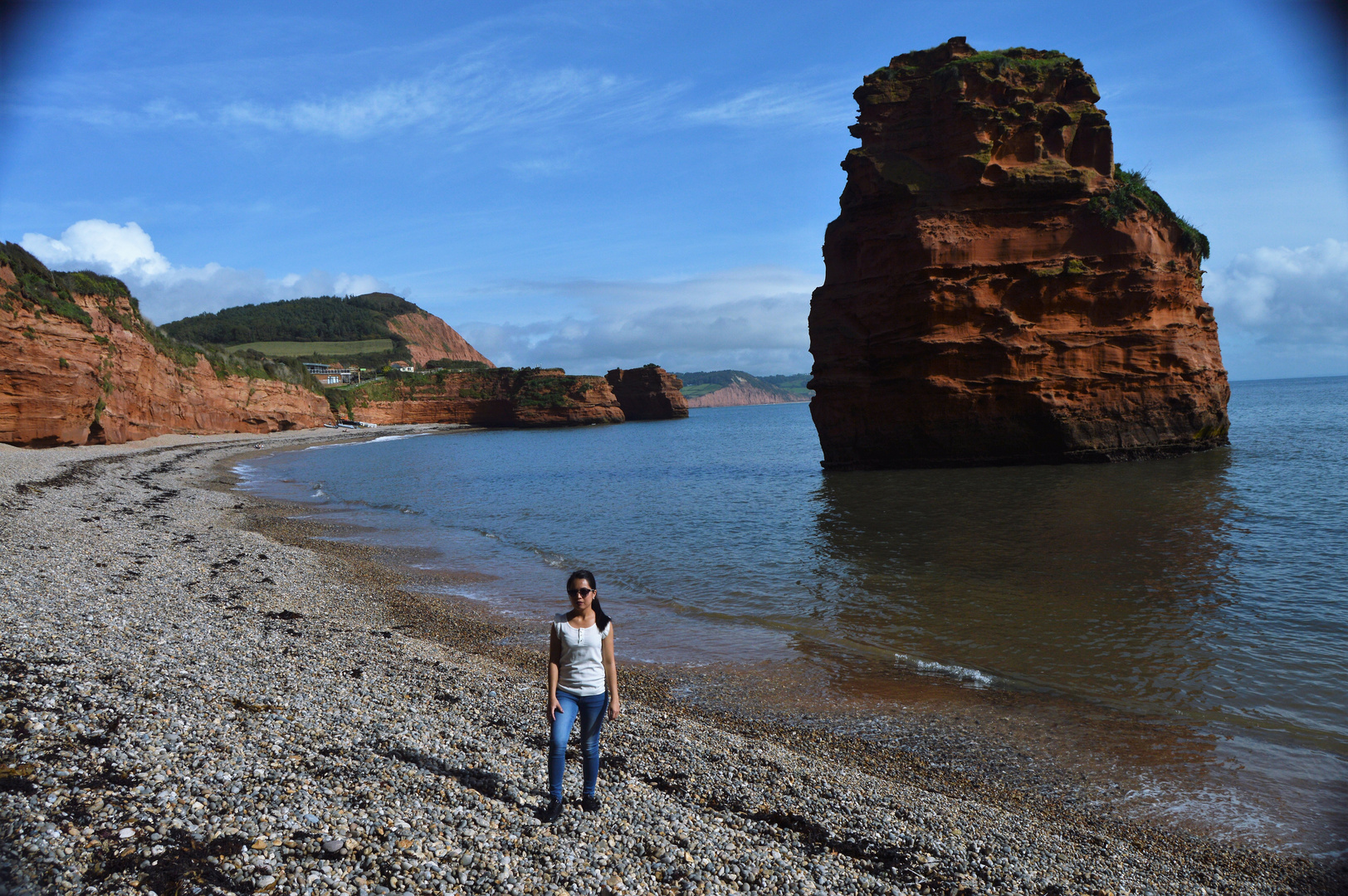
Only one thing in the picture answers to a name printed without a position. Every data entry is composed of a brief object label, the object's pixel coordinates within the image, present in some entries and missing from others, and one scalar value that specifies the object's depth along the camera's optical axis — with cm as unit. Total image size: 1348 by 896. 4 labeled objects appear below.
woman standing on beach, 523
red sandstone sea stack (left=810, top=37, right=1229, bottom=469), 3130
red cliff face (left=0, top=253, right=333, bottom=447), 3356
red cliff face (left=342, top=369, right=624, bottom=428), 11969
